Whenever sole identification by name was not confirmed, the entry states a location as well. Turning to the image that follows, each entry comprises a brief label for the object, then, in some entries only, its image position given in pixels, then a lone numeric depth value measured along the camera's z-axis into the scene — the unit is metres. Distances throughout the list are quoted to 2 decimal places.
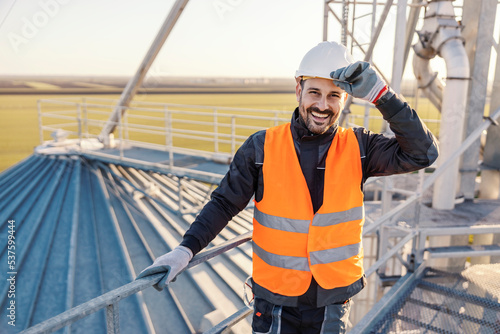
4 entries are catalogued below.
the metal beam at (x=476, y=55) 5.93
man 1.66
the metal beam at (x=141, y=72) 7.23
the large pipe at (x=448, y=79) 5.61
